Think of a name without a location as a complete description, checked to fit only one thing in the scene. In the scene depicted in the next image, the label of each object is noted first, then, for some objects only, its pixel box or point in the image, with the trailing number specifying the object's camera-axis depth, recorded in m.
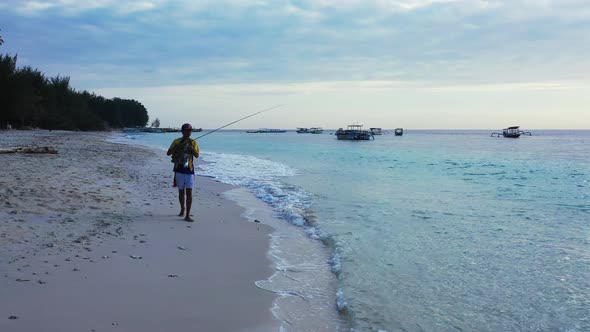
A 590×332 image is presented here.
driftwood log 15.34
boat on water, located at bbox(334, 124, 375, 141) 78.79
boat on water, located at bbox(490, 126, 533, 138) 93.88
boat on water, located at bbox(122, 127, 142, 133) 128.32
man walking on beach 7.88
